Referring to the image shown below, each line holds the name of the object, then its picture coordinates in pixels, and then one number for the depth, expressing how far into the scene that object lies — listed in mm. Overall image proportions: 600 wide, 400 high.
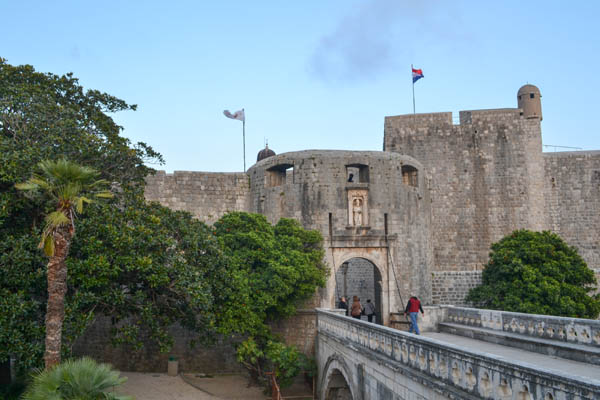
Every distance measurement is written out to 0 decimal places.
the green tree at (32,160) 12656
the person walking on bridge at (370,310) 22798
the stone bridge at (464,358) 6809
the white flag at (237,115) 31373
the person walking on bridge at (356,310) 19547
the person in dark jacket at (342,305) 21934
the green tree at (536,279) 21344
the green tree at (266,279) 18234
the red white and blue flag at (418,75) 30922
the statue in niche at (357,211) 22406
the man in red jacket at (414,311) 16266
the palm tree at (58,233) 11070
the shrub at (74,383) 9539
